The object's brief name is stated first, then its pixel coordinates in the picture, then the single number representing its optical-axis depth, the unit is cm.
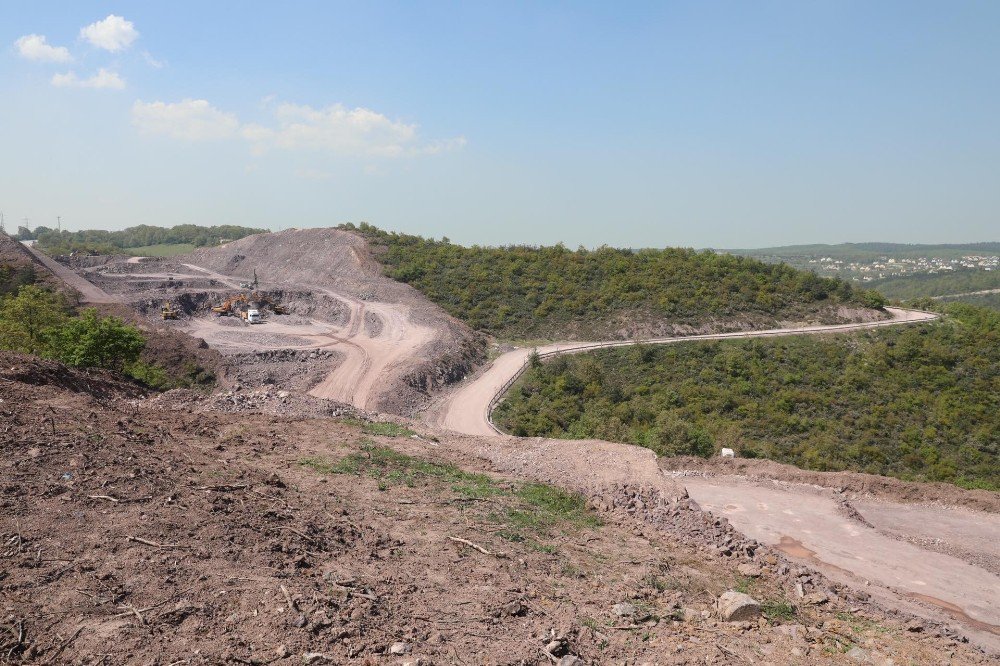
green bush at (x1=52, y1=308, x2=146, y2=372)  2492
